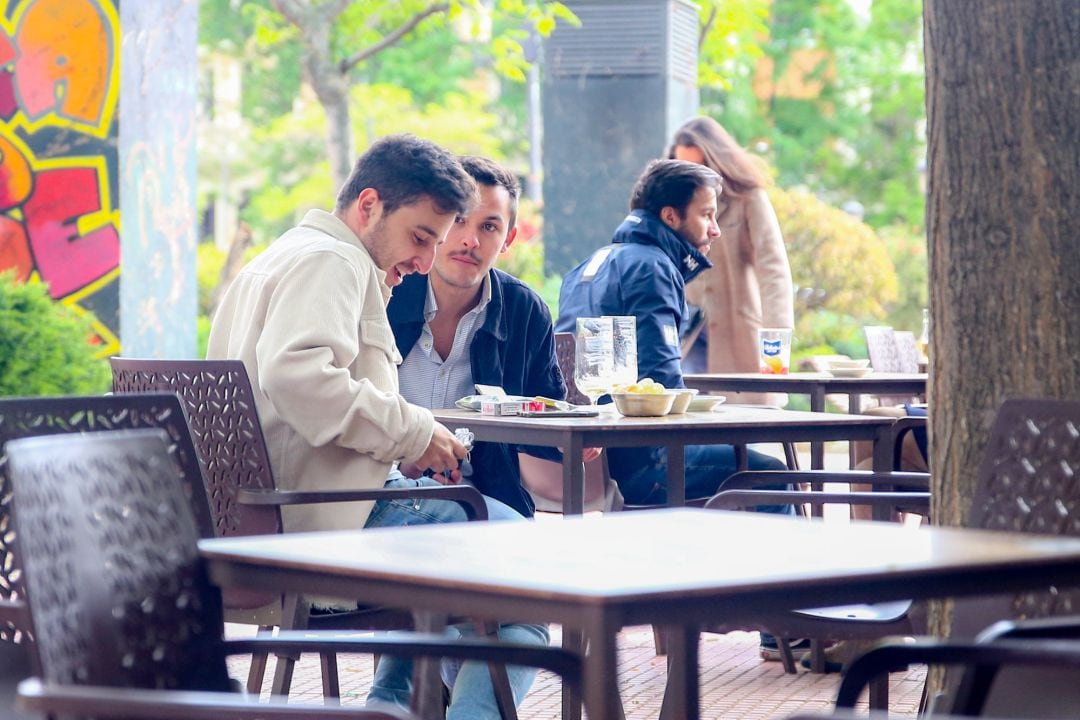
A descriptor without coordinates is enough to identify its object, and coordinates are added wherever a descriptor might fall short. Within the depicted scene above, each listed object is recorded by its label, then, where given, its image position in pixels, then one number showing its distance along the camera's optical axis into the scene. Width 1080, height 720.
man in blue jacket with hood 10.88
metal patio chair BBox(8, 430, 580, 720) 3.76
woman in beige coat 15.97
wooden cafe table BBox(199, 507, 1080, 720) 3.54
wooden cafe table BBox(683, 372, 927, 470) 12.66
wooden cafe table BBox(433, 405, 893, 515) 8.49
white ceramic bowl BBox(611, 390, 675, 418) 9.18
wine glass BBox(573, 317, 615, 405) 9.28
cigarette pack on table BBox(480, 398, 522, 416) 9.12
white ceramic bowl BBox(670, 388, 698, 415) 9.50
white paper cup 13.00
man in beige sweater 7.55
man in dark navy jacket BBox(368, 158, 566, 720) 9.56
